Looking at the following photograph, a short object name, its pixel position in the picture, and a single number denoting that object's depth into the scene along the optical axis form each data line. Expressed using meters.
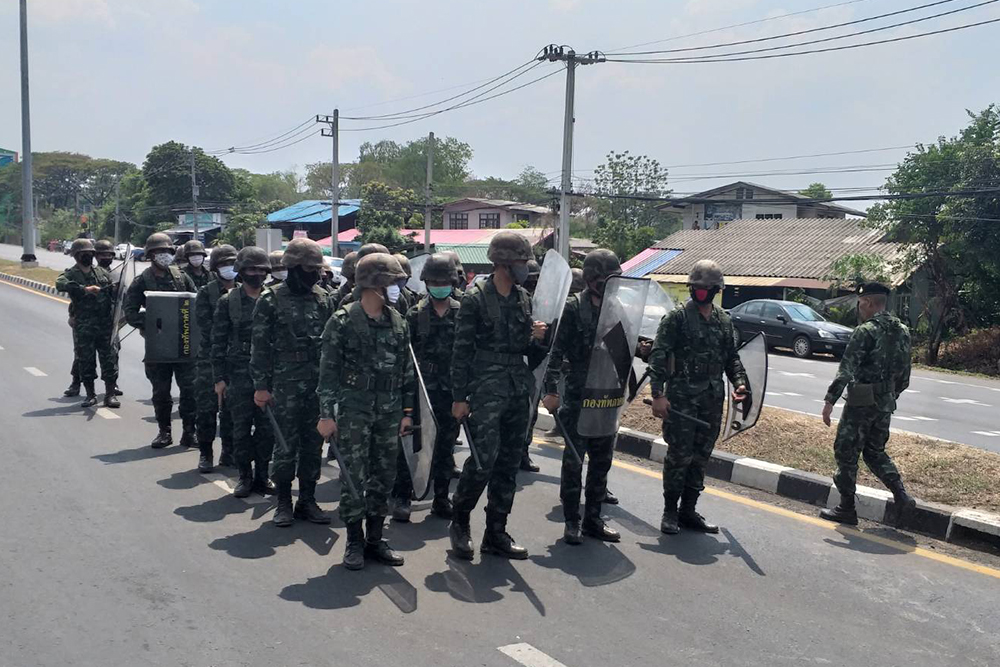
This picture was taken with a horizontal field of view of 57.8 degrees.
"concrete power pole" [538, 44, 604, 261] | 22.84
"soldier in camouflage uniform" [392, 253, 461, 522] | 6.19
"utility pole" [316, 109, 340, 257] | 36.69
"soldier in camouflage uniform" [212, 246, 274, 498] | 6.55
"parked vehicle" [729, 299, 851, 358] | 21.41
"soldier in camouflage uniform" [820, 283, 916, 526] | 6.16
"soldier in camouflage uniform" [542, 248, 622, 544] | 5.63
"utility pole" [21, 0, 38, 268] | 34.22
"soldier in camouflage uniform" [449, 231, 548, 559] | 5.18
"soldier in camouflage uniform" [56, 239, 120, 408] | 9.81
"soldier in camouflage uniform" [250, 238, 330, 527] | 5.89
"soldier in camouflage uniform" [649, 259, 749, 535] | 5.79
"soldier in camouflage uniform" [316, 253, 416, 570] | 5.00
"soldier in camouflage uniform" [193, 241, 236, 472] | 7.22
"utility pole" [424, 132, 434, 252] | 35.92
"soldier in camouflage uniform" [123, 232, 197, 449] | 7.97
